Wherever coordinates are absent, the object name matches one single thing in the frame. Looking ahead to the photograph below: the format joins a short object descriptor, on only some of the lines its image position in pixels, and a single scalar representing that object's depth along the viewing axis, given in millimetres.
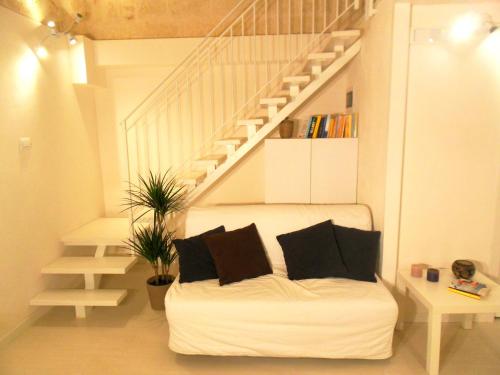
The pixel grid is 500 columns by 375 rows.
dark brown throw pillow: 2430
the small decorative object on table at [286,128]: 3566
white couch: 2105
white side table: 1976
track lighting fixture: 2938
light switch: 2734
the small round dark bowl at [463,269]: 2238
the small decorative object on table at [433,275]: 2273
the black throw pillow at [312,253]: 2454
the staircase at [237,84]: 3477
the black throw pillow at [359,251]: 2416
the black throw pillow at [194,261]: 2471
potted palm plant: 2855
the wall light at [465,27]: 2219
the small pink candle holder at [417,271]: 2373
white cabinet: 3400
